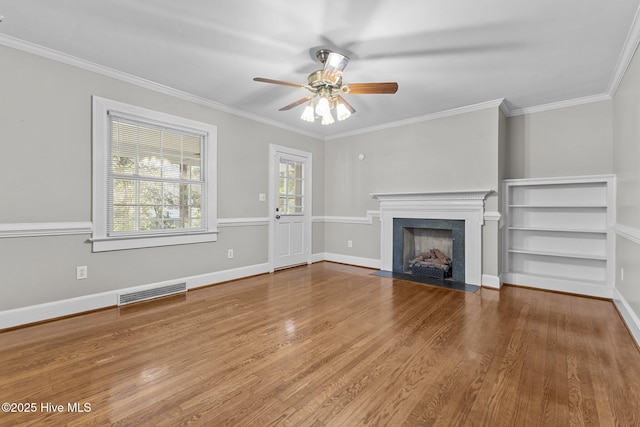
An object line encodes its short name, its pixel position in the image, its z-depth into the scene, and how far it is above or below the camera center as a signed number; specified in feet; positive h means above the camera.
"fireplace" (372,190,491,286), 13.10 -0.21
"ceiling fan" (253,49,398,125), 8.12 +3.77
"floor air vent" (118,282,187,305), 10.39 -3.00
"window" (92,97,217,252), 10.02 +1.36
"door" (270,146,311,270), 15.85 +0.39
